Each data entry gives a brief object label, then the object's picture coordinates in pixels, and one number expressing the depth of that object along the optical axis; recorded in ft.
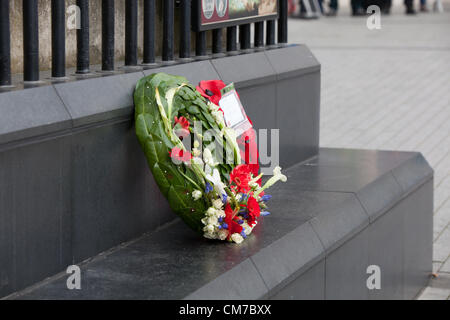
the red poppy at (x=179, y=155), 11.02
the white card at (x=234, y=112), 12.67
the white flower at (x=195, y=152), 11.24
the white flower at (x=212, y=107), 12.12
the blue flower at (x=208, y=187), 11.10
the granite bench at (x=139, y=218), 9.89
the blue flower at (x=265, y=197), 11.98
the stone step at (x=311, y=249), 10.27
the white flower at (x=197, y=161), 11.09
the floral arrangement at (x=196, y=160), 11.19
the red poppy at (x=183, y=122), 11.54
